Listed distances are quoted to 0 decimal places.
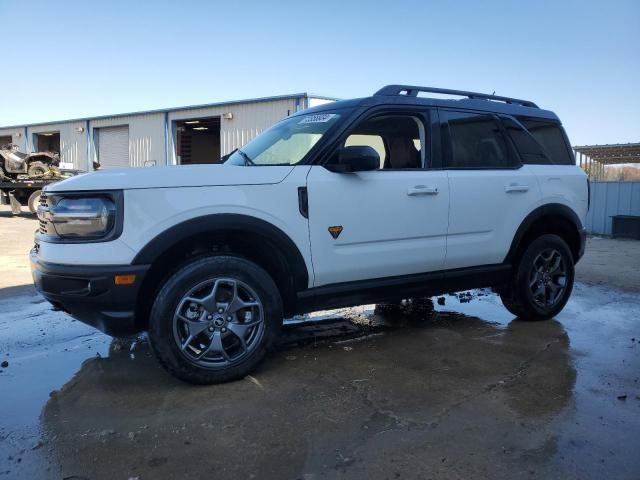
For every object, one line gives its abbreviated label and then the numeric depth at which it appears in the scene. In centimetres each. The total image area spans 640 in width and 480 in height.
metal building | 2172
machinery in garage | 1733
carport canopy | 2025
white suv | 306
